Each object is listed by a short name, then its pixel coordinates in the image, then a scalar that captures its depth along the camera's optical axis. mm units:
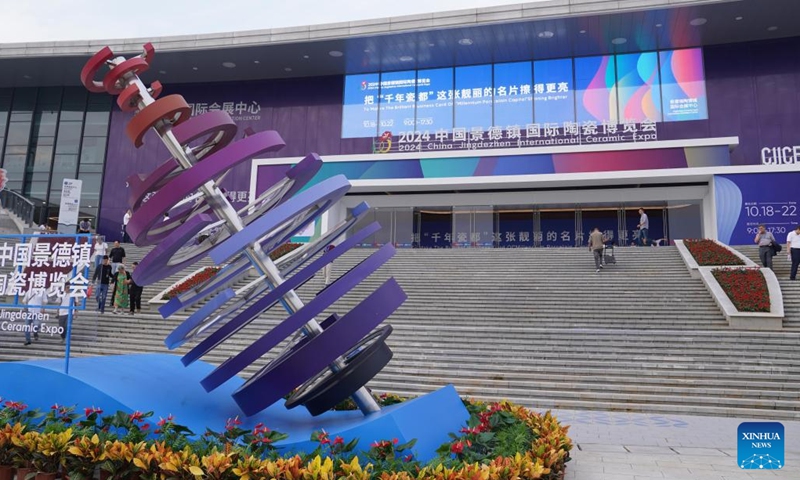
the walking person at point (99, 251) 16266
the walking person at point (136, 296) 16728
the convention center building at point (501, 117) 26000
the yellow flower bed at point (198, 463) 4473
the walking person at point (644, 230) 23297
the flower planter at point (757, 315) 13055
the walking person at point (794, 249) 16016
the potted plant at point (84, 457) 4883
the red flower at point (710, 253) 18188
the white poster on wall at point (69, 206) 21422
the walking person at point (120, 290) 16625
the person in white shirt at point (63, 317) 11712
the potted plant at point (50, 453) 5000
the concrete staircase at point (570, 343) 10766
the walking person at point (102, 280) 16172
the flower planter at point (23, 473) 5094
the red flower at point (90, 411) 5480
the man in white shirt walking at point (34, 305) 10289
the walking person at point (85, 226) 23584
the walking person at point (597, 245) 19297
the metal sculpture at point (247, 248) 5336
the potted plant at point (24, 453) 5103
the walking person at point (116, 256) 17119
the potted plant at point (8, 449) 5215
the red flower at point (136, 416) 5363
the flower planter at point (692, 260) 17672
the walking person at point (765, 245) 17359
